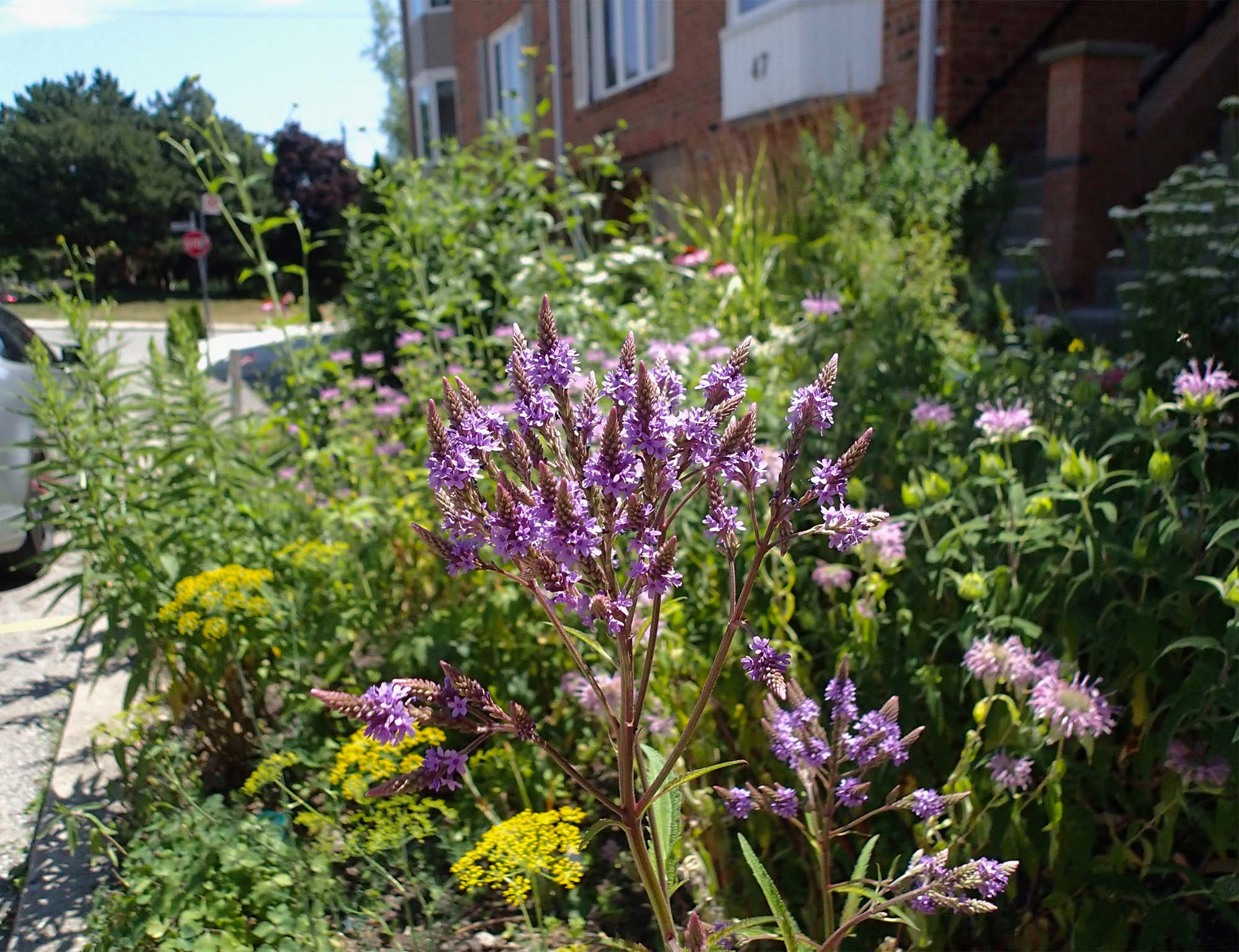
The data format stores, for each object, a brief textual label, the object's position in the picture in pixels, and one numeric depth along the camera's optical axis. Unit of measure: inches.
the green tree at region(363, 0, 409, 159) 1530.5
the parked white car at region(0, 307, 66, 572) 127.3
